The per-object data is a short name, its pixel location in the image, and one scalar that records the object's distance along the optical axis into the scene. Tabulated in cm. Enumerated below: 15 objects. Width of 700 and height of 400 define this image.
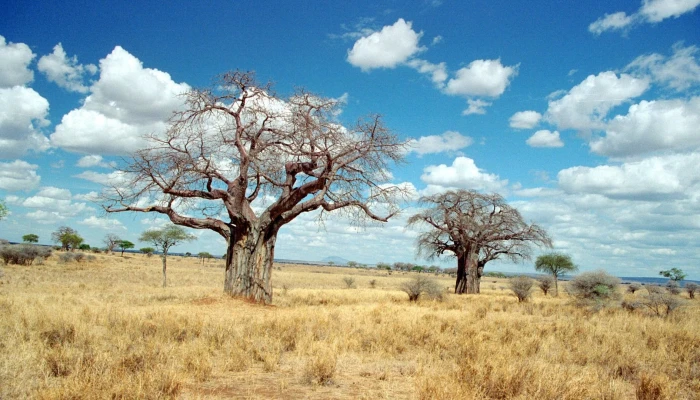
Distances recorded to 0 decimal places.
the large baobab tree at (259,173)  1563
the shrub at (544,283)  3444
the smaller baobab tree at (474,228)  2934
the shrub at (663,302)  1730
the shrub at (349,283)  3831
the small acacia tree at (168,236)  3403
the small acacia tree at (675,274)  4996
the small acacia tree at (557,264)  4453
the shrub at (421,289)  2305
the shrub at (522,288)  2559
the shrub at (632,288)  4004
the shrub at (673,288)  3388
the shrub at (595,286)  2127
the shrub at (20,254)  3959
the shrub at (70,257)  4628
